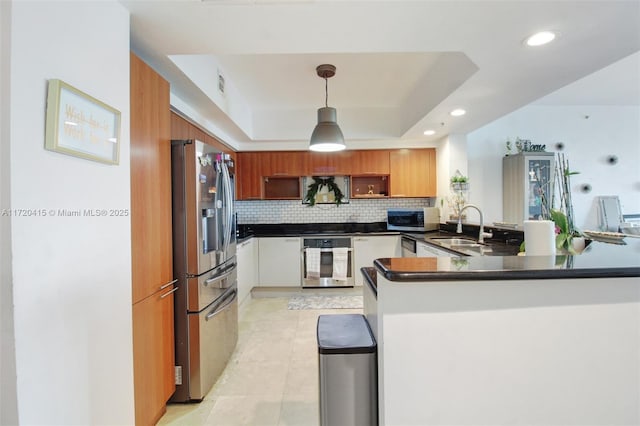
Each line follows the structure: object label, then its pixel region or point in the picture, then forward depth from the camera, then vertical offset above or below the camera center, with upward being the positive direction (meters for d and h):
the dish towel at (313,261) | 4.16 -0.70
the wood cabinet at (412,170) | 4.43 +0.62
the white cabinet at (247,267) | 3.61 -0.72
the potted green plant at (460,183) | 3.76 +0.35
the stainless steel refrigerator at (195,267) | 1.94 -0.36
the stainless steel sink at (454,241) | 3.24 -0.35
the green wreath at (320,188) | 4.62 +0.37
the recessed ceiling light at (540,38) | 1.59 +0.95
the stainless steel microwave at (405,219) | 4.31 -0.12
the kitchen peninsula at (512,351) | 1.09 -0.53
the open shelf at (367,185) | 4.76 +0.43
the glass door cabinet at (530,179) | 4.20 +0.44
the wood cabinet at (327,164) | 4.42 +0.72
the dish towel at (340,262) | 4.16 -0.72
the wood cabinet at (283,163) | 4.43 +0.74
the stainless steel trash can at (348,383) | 1.19 -0.70
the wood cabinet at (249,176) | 4.45 +0.56
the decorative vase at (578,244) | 1.81 -0.22
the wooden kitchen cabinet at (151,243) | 1.52 -0.17
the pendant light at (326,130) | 2.84 +0.81
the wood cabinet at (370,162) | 4.45 +0.74
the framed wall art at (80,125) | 0.97 +0.34
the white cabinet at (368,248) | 4.20 -0.53
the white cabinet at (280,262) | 4.21 -0.71
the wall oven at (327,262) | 4.17 -0.71
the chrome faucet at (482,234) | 2.96 -0.26
